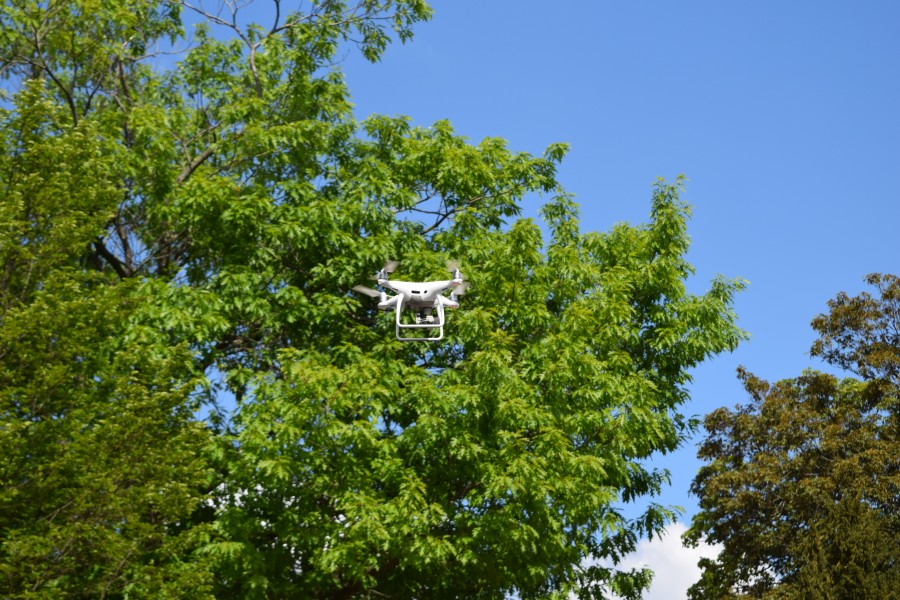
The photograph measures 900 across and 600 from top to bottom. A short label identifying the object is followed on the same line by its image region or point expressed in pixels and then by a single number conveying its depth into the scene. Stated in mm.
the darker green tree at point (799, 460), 25562
